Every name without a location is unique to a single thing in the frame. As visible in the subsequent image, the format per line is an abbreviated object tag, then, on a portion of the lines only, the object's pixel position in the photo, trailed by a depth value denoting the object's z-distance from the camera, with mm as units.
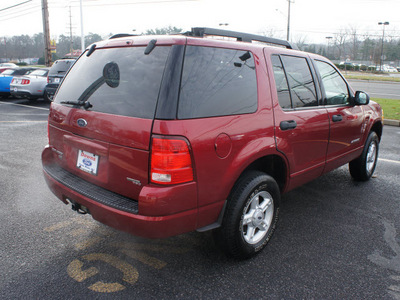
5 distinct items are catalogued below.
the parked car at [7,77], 14625
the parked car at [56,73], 13000
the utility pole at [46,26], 20969
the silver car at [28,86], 13242
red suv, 2299
